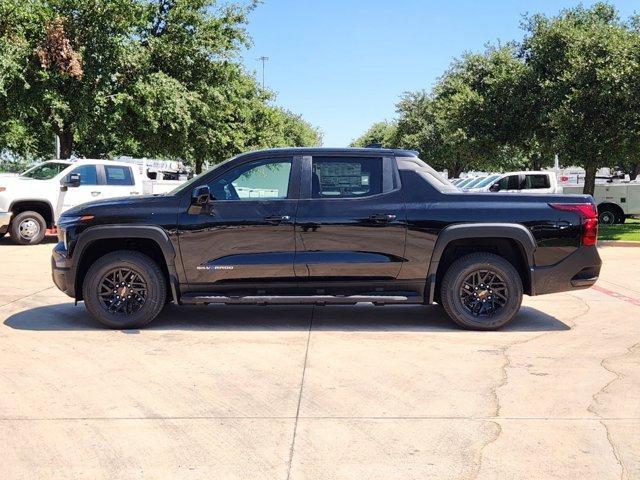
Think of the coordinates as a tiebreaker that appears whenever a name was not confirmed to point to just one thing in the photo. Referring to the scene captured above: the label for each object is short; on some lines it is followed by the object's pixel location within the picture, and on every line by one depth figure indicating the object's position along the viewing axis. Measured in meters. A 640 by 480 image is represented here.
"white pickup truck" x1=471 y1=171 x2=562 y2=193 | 22.92
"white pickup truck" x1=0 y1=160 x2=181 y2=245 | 15.48
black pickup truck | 6.99
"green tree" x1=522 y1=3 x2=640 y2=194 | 17.72
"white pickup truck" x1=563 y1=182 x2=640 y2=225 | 24.83
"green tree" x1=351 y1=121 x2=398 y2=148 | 68.82
